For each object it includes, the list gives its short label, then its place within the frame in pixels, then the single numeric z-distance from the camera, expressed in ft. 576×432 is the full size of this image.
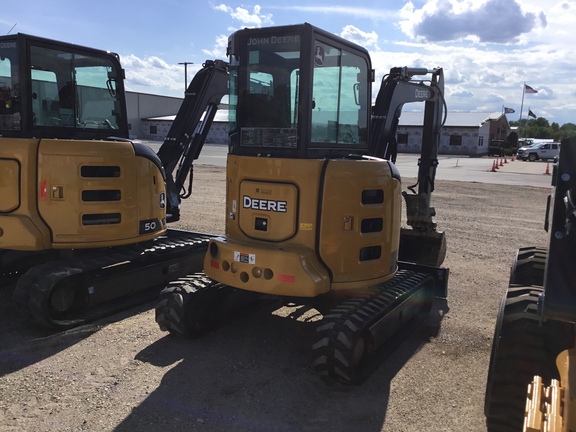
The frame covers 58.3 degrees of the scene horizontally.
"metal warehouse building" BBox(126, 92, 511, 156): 174.19
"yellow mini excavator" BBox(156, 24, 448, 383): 16.38
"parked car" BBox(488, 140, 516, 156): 177.17
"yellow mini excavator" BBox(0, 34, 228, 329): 20.35
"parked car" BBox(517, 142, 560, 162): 146.13
